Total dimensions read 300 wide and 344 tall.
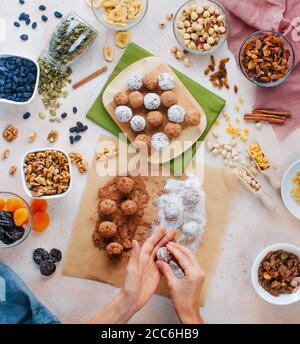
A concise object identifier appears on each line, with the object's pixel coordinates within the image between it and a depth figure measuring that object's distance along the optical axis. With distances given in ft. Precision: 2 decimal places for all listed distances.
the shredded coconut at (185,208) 5.93
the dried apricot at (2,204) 5.81
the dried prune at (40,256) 5.97
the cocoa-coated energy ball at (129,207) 5.82
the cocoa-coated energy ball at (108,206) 5.82
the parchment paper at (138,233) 5.99
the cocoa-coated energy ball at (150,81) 5.93
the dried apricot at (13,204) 5.79
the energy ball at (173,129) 5.86
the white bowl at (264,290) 5.77
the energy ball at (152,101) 5.85
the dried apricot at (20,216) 5.73
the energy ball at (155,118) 5.85
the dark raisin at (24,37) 6.04
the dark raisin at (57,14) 6.04
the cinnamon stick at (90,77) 6.04
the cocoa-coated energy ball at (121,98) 5.93
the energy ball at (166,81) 5.88
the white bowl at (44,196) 5.72
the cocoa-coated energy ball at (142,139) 5.89
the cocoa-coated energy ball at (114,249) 5.82
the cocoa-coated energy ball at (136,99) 5.89
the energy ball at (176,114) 5.83
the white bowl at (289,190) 5.91
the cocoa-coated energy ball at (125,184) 5.85
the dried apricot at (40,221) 5.96
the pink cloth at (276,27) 5.91
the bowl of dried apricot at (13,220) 5.73
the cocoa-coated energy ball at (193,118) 5.87
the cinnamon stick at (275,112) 5.97
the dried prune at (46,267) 5.92
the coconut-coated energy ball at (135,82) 5.93
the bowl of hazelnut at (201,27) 5.93
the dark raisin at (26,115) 6.02
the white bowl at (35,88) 5.83
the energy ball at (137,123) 5.85
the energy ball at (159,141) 5.88
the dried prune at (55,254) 5.98
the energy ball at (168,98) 5.87
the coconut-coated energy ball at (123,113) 5.87
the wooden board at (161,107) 6.01
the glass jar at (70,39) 5.92
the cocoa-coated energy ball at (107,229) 5.79
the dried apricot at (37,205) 5.95
